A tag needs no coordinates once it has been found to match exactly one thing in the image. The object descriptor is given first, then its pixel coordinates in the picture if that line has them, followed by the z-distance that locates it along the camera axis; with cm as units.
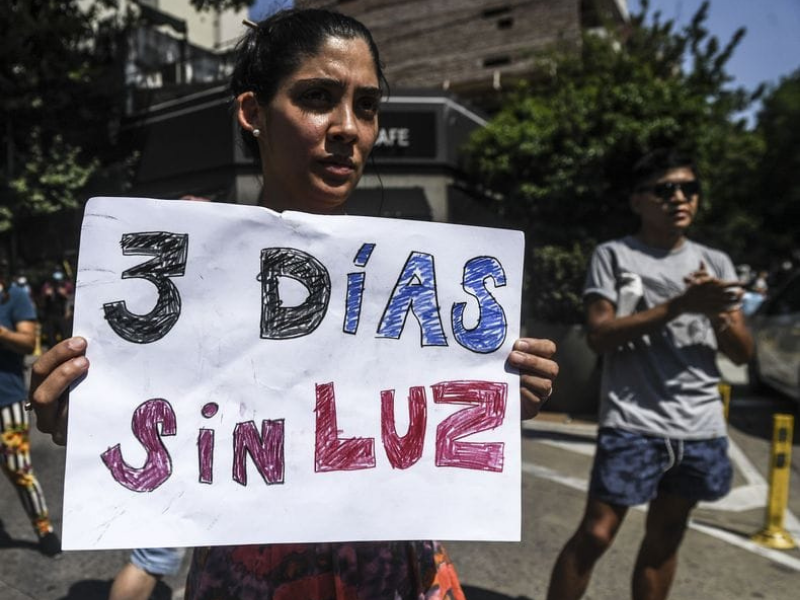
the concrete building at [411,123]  1464
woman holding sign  127
